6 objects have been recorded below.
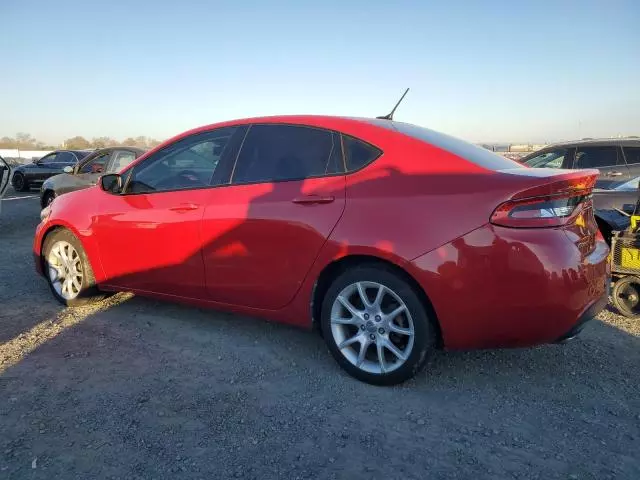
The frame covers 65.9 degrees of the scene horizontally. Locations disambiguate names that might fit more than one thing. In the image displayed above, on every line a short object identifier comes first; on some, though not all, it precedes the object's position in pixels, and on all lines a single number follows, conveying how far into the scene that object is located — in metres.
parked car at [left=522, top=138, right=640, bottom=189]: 6.16
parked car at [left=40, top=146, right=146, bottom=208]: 9.80
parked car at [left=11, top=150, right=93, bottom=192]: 16.52
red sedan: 2.62
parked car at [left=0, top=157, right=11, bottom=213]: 7.27
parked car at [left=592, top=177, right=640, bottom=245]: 4.90
